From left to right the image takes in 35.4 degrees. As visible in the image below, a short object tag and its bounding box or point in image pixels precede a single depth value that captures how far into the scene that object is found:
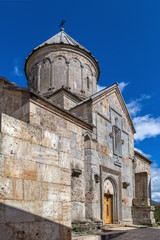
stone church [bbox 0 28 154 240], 4.02
